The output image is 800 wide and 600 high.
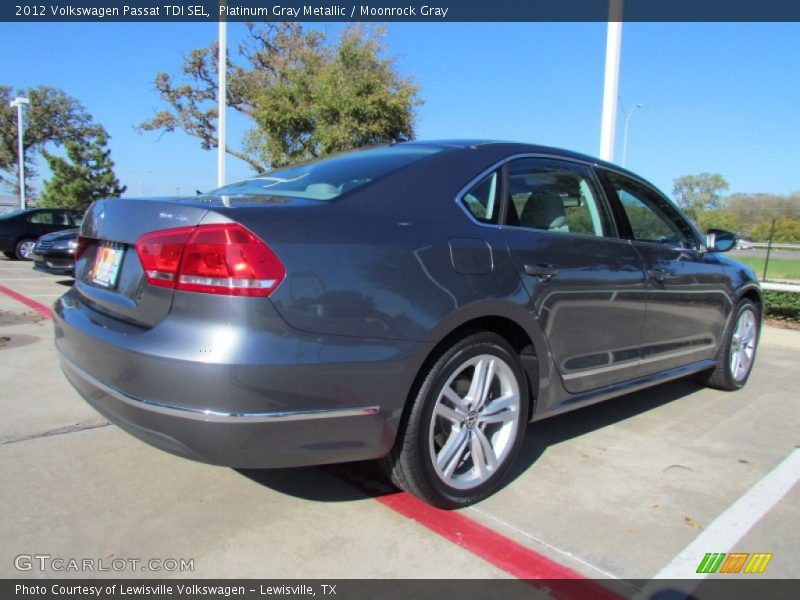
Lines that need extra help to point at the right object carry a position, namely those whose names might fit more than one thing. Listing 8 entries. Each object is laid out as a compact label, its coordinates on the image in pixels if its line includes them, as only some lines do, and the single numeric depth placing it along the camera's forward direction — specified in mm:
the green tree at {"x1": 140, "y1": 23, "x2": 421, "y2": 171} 15438
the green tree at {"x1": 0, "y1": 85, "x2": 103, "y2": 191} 36125
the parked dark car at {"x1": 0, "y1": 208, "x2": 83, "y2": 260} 15656
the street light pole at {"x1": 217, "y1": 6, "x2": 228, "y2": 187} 12086
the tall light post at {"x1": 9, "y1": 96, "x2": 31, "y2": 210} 29781
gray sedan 2068
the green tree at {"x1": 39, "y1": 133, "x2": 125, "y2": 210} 33188
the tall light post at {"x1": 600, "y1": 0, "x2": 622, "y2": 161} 7172
